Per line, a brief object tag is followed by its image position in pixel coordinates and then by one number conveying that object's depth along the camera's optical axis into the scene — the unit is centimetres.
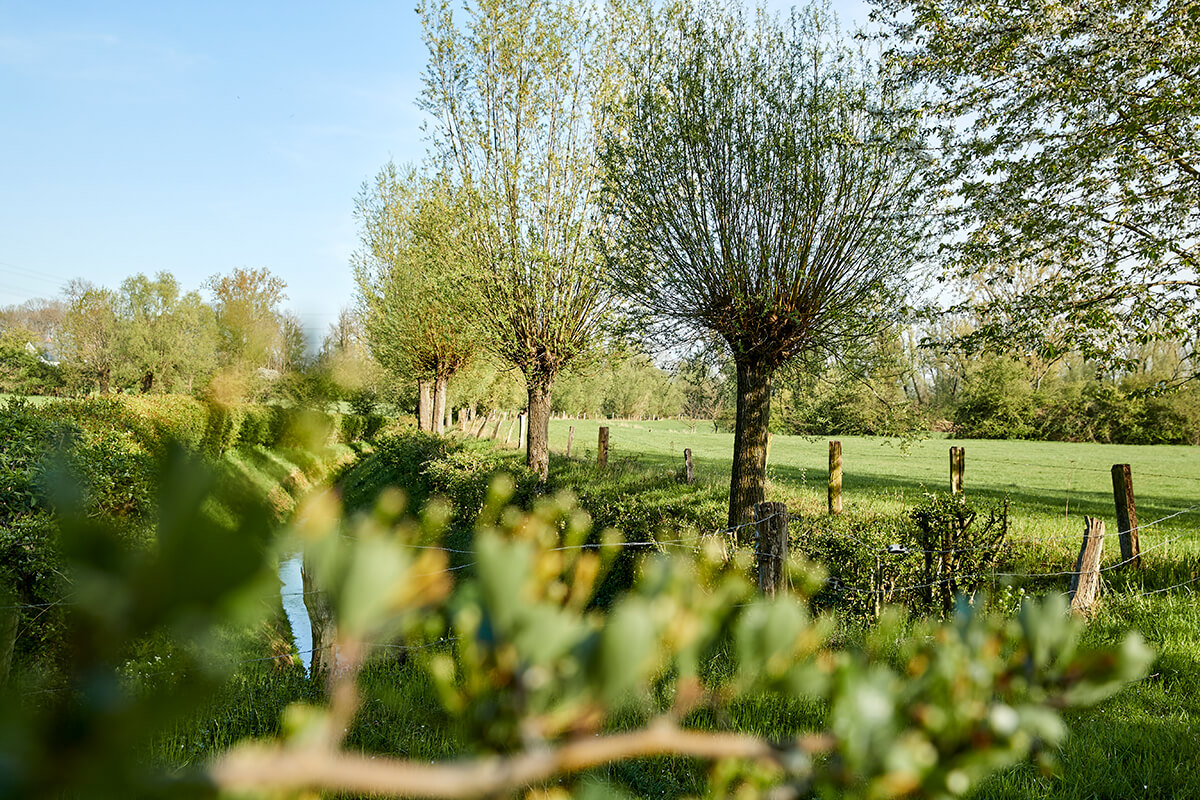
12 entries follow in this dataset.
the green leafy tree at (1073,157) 985
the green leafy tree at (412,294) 1653
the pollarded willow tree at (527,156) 1309
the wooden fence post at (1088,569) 657
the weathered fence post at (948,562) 705
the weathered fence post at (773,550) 611
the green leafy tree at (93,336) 3750
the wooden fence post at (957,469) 1385
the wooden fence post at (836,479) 1319
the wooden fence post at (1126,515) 827
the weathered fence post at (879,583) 696
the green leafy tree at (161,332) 2867
